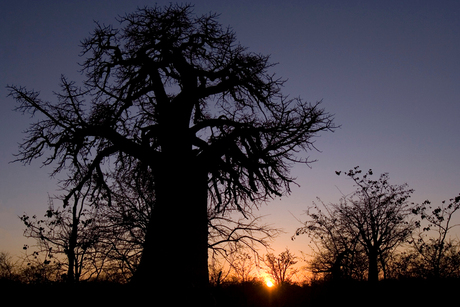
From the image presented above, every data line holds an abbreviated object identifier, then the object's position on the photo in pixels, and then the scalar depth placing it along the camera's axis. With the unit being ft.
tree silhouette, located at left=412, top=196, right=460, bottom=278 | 38.84
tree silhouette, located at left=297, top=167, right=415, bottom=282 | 51.57
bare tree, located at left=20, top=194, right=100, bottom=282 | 22.83
